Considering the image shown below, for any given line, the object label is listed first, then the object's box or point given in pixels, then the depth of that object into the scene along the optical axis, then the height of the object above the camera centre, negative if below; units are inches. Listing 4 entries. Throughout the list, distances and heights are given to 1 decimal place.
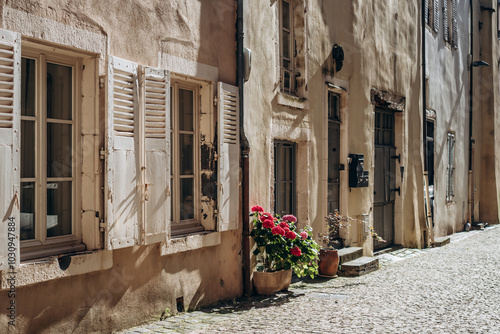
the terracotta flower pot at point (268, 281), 277.1 -50.6
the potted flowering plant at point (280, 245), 274.4 -34.1
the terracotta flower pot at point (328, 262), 330.6 -49.7
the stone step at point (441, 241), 505.0 -59.8
